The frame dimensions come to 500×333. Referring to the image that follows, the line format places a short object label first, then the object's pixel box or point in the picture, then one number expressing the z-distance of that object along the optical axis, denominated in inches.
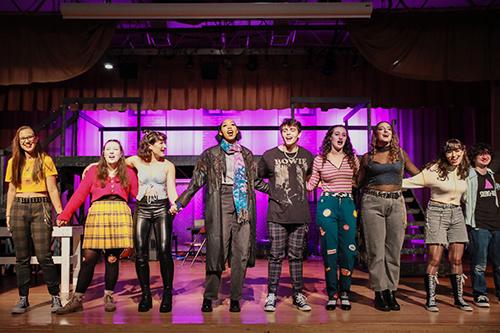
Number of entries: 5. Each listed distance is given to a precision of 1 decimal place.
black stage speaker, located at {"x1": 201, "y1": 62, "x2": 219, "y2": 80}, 394.9
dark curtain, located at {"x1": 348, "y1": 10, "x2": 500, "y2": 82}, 313.4
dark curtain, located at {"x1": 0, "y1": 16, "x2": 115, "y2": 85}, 319.3
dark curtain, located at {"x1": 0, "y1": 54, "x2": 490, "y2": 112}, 392.5
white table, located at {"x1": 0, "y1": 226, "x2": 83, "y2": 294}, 213.5
